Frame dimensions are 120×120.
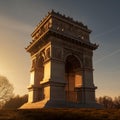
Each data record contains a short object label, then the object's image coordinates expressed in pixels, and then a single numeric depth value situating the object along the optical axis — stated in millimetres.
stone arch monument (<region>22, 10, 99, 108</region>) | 31659
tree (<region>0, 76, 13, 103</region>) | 50656
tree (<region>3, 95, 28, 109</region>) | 70750
